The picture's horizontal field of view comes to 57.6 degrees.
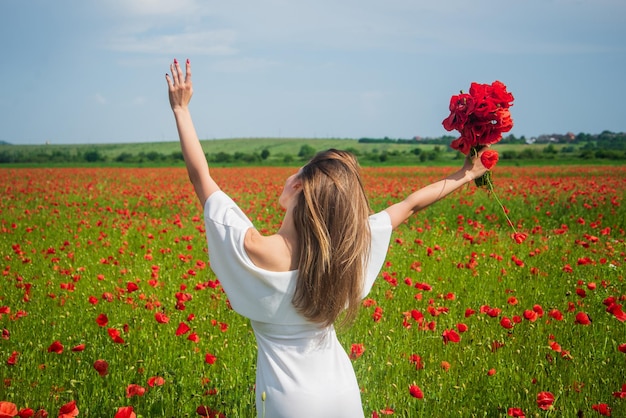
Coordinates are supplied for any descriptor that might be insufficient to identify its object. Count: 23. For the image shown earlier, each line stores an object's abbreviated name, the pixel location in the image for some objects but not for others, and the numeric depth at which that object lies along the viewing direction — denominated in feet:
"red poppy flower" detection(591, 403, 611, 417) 9.33
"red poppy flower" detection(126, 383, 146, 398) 9.32
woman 7.08
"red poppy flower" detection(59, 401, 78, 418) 7.90
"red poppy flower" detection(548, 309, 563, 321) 12.84
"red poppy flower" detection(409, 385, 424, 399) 9.22
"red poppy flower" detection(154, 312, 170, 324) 11.93
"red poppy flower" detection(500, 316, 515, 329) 11.85
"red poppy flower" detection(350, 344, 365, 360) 10.48
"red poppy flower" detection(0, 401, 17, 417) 7.64
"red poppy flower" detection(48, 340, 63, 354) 10.17
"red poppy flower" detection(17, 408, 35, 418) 8.49
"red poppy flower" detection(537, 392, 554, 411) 9.22
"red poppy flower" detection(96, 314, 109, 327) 10.79
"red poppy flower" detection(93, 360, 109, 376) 9.47
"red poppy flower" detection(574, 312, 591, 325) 12.40
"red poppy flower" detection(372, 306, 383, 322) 13.37
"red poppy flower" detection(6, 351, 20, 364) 11.28
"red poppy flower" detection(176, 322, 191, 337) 11.08
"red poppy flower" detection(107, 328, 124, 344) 10.74
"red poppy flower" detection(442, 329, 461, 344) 11.38
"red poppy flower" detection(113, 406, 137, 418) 7.53
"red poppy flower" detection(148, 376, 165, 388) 9.98
